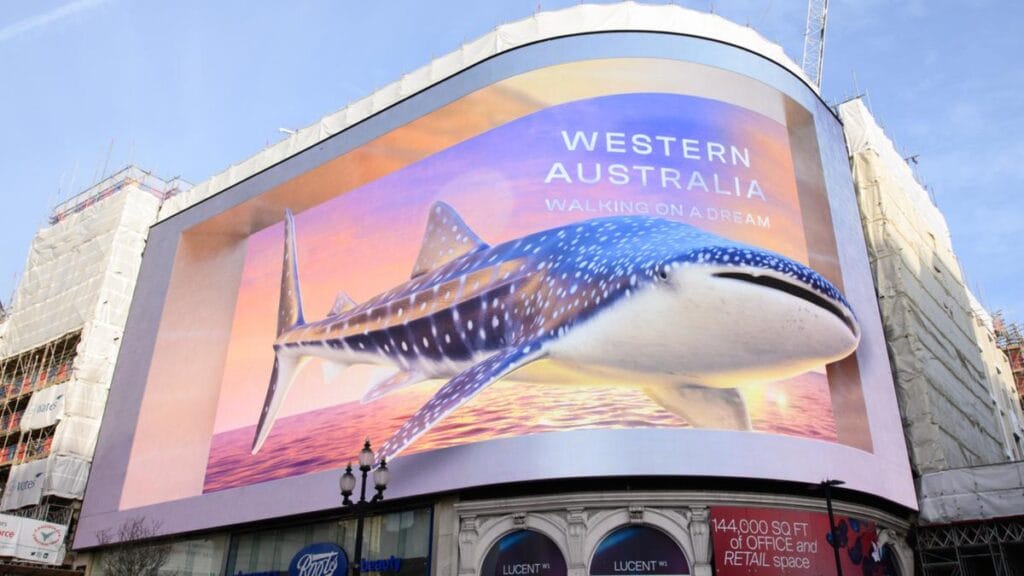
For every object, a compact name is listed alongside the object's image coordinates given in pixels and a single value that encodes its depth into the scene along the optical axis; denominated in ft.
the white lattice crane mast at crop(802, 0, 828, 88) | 127.03
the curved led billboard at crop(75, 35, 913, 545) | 70.33
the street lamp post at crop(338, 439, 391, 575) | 49.12
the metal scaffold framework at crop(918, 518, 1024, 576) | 77.61
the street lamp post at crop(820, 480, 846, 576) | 59.77
